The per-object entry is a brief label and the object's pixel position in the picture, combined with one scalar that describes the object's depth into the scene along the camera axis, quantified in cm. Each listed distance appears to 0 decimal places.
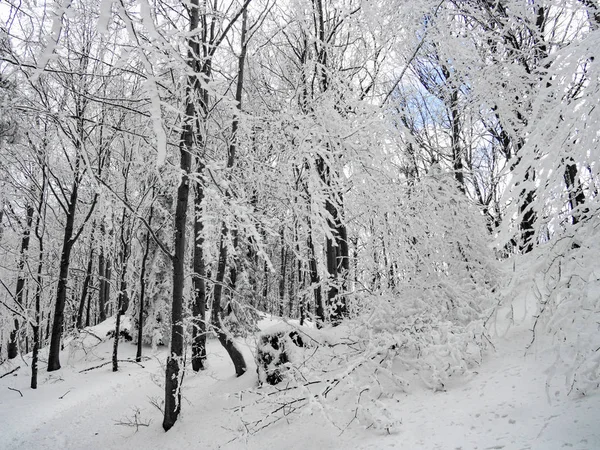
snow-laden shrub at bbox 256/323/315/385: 601
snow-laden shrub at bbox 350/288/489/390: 450
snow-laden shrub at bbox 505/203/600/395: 250
